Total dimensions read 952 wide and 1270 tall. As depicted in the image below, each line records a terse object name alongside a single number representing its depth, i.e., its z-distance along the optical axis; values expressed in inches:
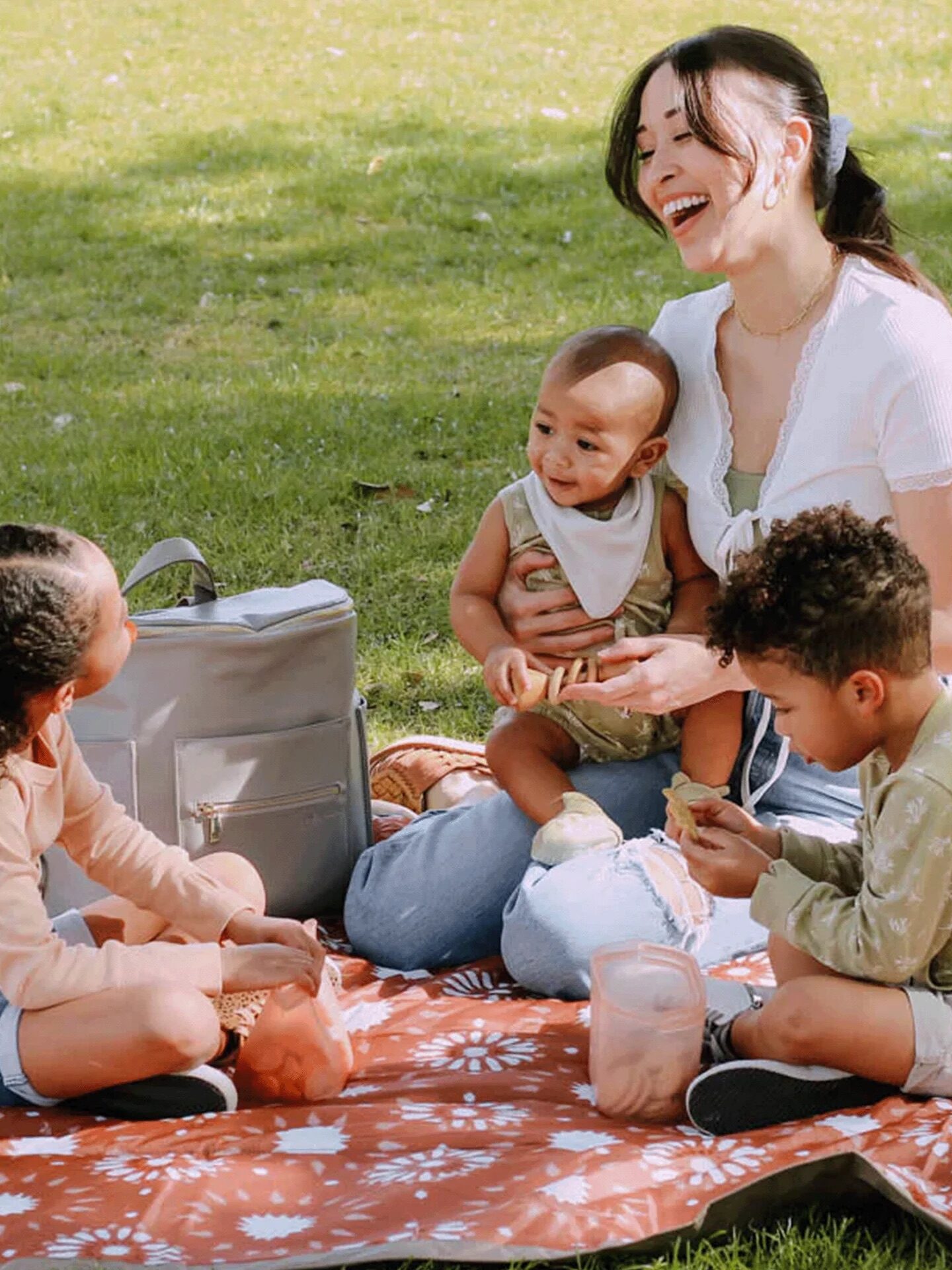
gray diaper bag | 130.9
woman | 121.6
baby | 129.6
